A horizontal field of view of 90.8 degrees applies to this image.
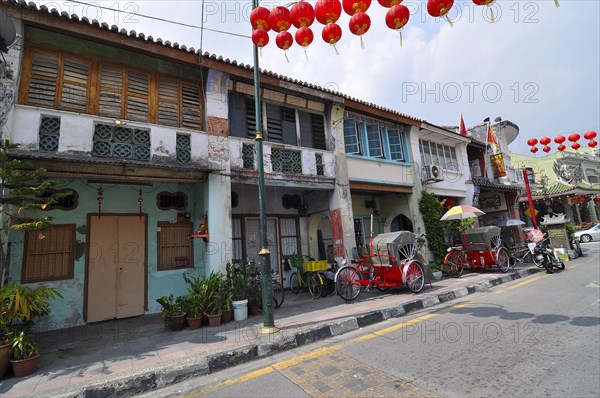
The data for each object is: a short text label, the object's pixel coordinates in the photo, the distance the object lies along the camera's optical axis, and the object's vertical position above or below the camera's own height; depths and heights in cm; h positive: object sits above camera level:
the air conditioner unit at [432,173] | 1237 +271
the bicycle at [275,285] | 760 -115
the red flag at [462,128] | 1972 +718
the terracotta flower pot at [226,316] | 656 -138
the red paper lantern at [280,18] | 484 +376
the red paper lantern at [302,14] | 470 +371
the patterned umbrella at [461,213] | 1108 +87
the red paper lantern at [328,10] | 453 +361
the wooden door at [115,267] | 724 -14
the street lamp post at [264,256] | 548 -10
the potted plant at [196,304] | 615 -102
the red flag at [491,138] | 1784 +573
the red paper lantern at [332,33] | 497 +356
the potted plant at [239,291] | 669 -89
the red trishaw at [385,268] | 804 -75
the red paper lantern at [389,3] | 429 +345
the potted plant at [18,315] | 426 -71
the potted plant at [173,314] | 613 -117
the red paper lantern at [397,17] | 439 +333
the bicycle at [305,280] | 872 -101
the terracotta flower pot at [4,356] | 412 -121
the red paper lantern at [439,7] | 417 +326
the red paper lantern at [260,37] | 527 +378
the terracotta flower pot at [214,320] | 627 -137
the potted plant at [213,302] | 629 -102
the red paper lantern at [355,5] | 436 +352
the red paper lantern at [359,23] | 468 +348
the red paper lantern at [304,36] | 507 +360
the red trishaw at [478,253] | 1122 -68
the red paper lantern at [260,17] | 496 +389
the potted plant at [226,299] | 658 -101
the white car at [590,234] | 2439 -58
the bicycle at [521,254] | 1375 -99
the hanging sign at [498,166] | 1697 +390
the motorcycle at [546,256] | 1100 -95
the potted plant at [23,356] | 418 -125
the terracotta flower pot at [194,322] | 612 -136
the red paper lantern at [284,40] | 526 +369
